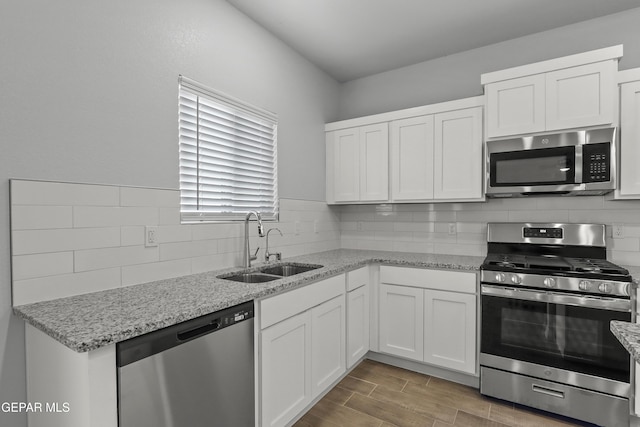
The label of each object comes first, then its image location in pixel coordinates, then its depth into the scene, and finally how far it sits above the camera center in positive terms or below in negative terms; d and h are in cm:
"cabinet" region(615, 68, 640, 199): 212 +51
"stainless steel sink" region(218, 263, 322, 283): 213 -44
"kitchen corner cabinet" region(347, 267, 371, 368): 249 -84
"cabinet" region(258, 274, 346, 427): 168 -82
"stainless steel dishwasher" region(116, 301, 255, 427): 110 -64
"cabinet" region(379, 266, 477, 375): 239 -82
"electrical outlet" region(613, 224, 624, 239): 238 -15
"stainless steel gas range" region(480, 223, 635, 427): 191 -78
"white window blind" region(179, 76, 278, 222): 203 +40
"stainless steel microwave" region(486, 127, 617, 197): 216 +34
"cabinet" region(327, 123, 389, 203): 305 +47
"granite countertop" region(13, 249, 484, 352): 103 -38
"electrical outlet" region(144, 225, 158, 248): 175 -13
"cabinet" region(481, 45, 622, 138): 213 +83
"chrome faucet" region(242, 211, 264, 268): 220 -21
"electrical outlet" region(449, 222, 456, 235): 300 -15
